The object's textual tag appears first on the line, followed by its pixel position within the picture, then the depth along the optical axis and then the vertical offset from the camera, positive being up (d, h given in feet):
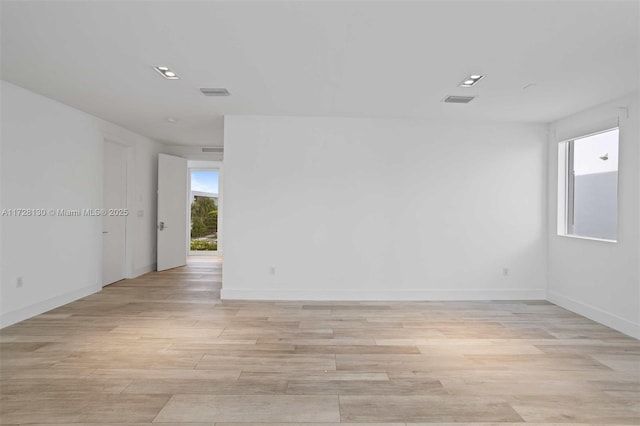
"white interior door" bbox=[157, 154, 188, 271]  22.81 -0.11
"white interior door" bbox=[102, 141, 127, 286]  18.47 -0.46
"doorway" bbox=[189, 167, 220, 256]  29.94 -0.06
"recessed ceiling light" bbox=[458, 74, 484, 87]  10.70 +4.23
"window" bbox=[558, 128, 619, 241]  13.30 +1.25
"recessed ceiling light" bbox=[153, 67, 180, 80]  10.39 +4.15
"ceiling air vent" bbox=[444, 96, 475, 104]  12.77 +4.26
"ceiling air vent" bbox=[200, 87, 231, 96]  12.19 +4.20
